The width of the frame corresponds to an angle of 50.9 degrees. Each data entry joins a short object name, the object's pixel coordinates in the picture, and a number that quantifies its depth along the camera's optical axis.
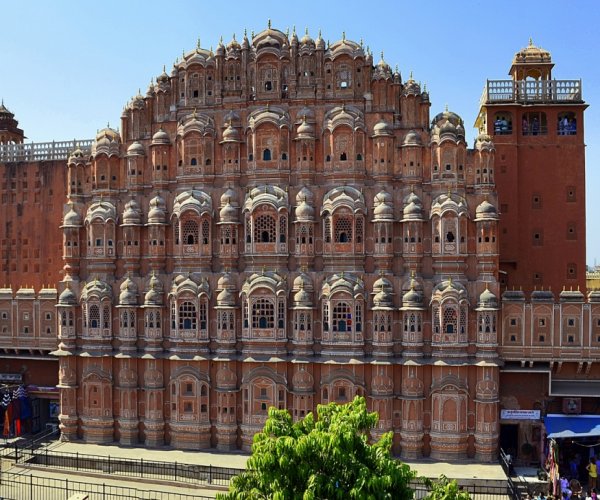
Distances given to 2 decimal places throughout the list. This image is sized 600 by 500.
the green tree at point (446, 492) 18.72
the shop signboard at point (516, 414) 34.72
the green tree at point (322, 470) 18.39
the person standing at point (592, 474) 31.98
